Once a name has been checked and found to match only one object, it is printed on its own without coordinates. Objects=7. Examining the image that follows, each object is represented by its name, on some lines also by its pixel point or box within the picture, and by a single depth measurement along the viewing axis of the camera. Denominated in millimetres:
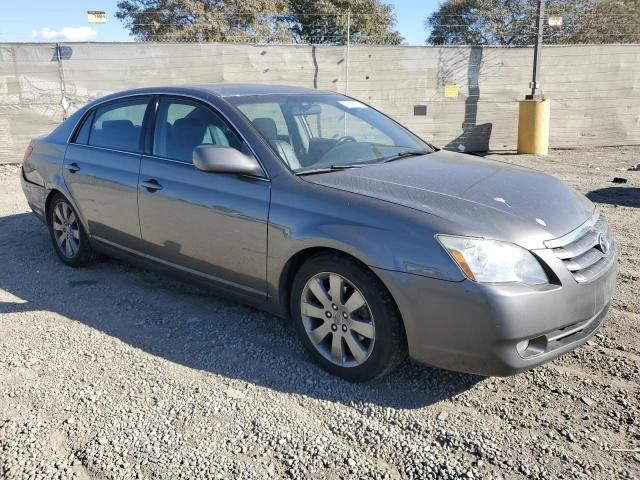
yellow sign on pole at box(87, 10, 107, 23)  11706
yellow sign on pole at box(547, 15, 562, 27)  12284
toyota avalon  2752
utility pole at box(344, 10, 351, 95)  12648
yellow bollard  12422
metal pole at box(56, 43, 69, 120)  11562
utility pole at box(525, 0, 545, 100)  12102
